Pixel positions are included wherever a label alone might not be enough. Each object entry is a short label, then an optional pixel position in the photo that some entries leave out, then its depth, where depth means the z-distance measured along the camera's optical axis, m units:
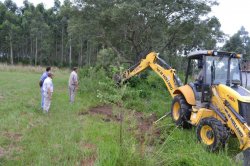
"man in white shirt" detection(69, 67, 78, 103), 13.49
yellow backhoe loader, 7.10
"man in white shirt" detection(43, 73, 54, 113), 11.03
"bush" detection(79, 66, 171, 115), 13.52
